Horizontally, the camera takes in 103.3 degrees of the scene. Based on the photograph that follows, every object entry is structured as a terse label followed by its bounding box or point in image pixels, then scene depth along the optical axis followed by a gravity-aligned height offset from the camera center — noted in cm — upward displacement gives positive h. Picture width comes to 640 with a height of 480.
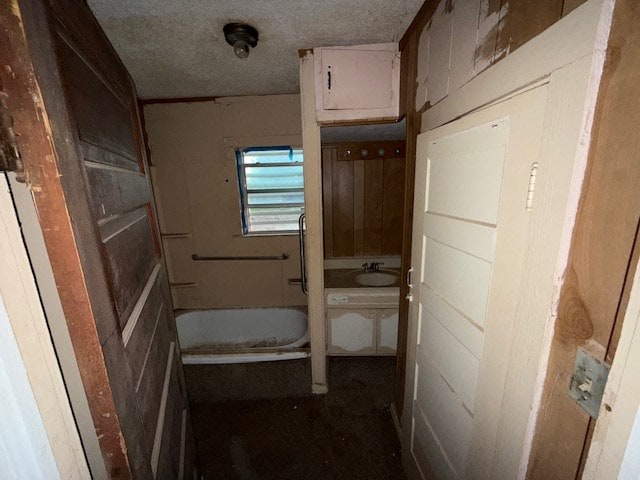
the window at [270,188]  255 -1
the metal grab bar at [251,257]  266 -71
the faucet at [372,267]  260 -83
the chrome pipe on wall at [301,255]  218 -59
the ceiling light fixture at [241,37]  122 +74
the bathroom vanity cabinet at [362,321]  212 -114
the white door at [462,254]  67 -24
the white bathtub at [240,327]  271 -149
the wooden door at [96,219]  41 -6
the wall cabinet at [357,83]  147 +60
